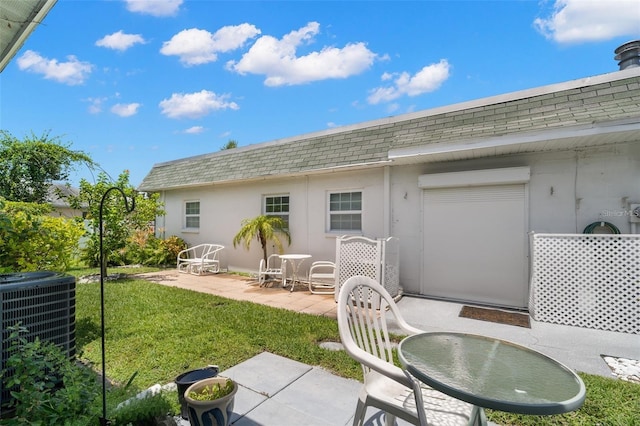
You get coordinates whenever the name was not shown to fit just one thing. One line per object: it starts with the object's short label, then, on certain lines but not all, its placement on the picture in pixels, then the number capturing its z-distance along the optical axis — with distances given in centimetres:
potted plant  195
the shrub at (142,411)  199
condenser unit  236
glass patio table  138
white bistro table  726
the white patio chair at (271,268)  764
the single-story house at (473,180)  495
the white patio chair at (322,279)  705
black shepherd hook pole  186
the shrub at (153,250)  1098
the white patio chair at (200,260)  948
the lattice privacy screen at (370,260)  584
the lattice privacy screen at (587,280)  451
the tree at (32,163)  1088
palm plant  804
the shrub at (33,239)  346
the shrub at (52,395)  184
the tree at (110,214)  788
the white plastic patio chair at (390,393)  165
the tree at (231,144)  3321
